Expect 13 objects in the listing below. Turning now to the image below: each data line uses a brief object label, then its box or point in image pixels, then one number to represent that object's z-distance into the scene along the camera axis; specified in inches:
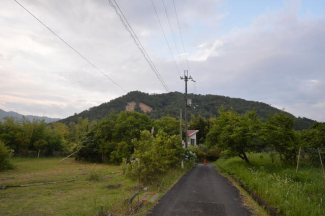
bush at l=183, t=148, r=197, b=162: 869.6
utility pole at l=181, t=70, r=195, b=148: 997.4
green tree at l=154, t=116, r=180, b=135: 1454.2
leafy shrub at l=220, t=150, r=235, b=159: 664.5
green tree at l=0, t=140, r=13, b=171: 644.1
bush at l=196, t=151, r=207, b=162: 1422.2
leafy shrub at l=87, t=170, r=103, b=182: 500.1
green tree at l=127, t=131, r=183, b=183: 409.7
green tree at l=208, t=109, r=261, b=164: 619.8
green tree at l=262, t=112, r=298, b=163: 534.9
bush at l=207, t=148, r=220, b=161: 1473.9
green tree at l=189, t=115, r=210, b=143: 2052.5
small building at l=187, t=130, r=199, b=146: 1734.1
